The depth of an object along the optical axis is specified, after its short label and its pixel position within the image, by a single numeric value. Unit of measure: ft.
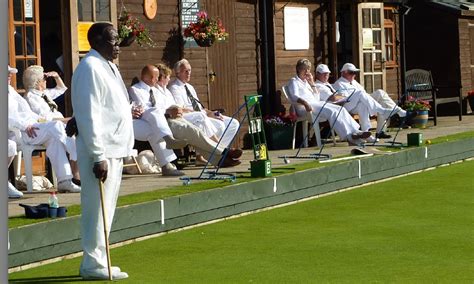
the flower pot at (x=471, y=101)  75.00
